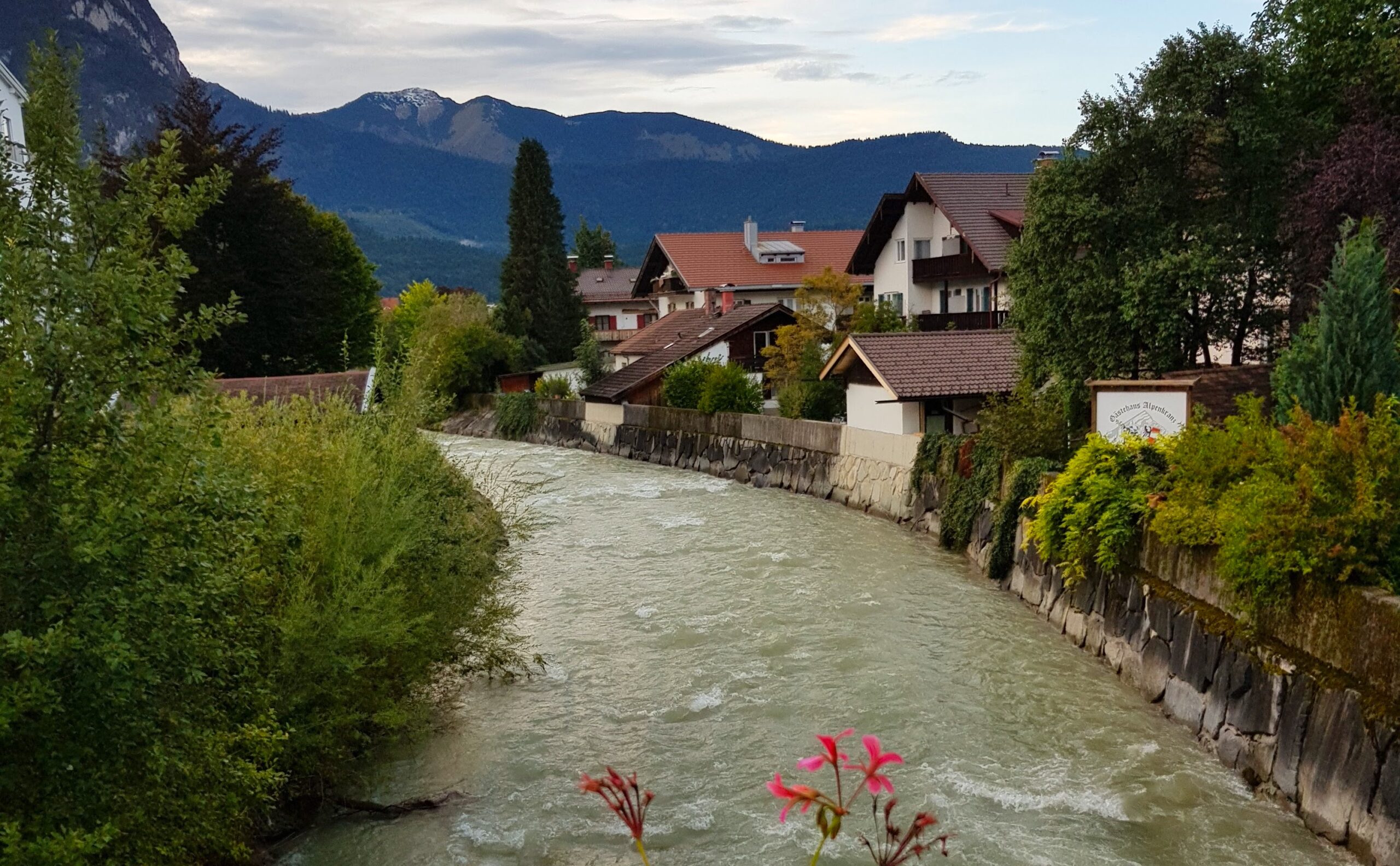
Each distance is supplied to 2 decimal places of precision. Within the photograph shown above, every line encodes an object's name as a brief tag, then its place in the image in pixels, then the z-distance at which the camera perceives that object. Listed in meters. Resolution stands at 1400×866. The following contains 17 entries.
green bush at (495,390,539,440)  51.25
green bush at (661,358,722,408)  41.59
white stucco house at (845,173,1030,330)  42.06
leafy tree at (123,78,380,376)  36.12
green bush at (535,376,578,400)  52.47
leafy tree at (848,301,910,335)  39.84
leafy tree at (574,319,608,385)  54.41
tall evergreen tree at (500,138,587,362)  65.19
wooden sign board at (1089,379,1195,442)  16.31
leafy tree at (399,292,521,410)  58.31
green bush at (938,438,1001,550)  22.06
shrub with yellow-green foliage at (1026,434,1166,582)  14.62
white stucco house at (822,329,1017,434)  28.31
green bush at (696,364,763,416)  38.66
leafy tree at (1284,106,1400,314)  19.61
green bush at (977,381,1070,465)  20.98
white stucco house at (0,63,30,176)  29.03
